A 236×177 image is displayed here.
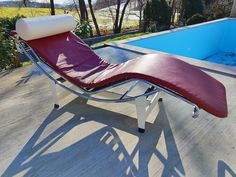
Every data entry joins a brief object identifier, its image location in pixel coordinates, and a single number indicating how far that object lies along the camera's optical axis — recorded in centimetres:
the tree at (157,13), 665
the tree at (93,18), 715
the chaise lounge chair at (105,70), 123
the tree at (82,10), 673
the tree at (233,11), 554
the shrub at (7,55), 285
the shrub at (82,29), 458
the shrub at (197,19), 636
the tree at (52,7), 641
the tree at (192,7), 723
